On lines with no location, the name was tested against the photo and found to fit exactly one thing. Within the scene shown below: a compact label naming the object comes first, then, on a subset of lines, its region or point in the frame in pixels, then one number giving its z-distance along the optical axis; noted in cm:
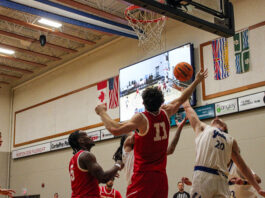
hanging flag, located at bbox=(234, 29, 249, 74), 1112
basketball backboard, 621
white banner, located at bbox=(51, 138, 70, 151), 1717
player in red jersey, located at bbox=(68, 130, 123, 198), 471
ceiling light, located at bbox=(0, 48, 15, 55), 1692
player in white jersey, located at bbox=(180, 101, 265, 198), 470
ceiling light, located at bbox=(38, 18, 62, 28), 1406
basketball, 720
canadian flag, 1593
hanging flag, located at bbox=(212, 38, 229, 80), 1166
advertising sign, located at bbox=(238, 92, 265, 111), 1049
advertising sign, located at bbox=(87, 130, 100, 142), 1564
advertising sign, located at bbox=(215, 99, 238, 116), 1116
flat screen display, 1238
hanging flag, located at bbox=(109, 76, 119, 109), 1523
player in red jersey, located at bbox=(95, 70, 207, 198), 398
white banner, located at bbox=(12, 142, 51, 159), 1839
